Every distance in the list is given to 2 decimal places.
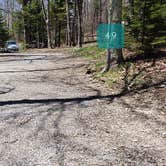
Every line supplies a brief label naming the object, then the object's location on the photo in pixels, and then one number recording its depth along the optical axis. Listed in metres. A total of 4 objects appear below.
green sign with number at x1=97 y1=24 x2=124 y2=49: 7.34
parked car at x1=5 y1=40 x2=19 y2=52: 24.64
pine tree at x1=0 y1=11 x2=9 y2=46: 24.71
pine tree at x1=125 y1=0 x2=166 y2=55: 7.33
